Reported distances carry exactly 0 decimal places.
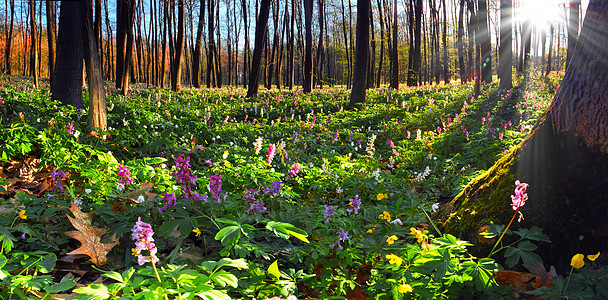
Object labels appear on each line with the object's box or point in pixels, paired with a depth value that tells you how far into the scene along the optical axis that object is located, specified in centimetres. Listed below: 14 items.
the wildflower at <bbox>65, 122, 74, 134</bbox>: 429
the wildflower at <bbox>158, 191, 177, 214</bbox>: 214
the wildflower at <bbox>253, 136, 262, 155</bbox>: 339
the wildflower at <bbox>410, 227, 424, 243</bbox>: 195
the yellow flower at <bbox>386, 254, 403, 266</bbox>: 181
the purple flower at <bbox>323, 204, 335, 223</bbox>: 243
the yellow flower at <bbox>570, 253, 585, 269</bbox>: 153
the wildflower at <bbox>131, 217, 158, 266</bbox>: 141
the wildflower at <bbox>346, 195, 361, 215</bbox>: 262
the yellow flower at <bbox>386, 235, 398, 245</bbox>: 205
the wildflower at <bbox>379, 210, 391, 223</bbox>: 230
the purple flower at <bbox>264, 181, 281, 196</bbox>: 269
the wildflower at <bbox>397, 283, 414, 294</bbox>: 158
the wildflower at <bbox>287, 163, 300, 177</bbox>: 337
